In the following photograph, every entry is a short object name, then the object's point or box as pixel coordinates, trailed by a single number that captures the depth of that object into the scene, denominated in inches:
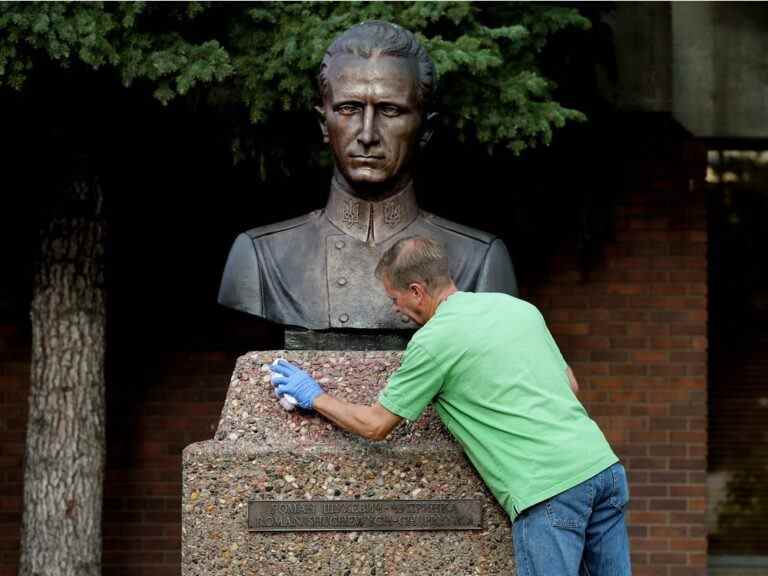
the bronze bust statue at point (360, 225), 334.6
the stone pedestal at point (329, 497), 305.6
